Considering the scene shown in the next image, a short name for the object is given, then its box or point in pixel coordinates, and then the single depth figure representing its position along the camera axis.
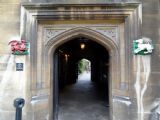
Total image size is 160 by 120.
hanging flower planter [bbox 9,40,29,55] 2.09
